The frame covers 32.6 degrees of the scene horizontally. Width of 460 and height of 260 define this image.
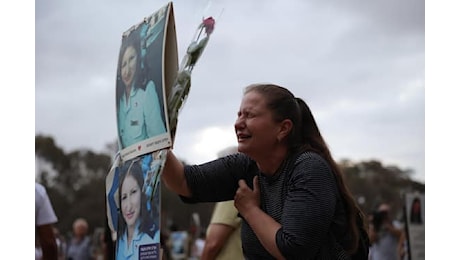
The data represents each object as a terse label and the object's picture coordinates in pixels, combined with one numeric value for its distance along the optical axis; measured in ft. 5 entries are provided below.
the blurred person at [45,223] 13.21
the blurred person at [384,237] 25.50
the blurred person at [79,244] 31.83
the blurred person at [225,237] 11.96
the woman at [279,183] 7.27
